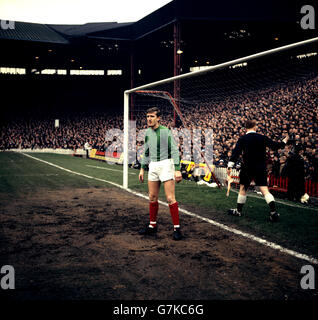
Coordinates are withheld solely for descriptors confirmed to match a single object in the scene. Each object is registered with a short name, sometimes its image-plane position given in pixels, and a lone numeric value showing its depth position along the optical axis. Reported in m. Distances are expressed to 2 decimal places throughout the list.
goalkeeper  4.98
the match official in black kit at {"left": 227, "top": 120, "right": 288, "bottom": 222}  5.97
